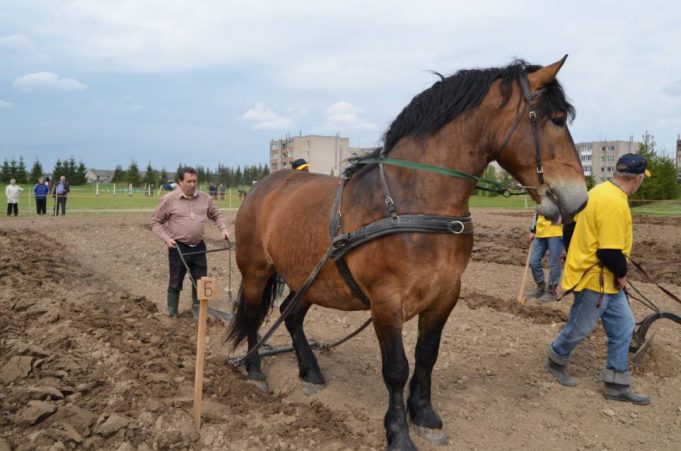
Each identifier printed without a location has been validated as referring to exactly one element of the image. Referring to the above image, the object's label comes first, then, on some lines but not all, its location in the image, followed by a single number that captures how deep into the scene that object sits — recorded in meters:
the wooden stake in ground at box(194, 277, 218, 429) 3.72
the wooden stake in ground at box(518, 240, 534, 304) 7.51
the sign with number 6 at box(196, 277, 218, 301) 3.78
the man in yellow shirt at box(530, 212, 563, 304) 7.90
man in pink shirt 6.66
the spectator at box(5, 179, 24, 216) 20.55
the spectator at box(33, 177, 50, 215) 21.33
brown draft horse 3.15
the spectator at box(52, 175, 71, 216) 21.95
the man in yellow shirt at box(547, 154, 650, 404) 4.09
